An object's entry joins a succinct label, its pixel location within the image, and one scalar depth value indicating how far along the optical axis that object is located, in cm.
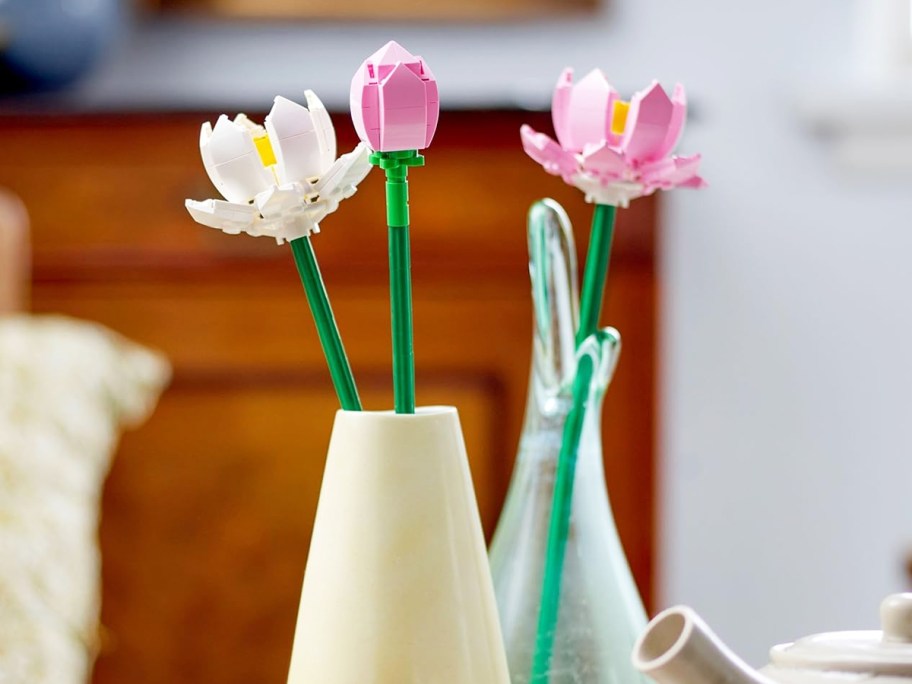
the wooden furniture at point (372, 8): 272
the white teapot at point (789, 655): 72
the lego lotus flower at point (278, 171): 79
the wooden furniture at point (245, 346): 220
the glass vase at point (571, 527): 86
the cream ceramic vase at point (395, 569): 80
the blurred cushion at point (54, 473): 109
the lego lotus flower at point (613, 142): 83
